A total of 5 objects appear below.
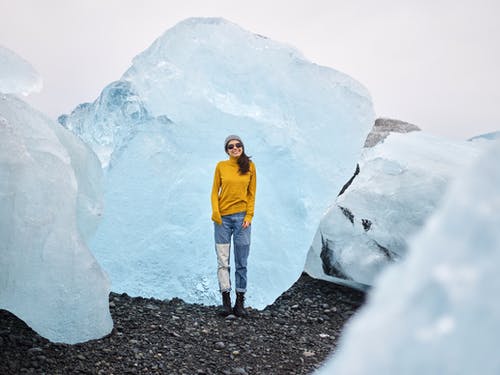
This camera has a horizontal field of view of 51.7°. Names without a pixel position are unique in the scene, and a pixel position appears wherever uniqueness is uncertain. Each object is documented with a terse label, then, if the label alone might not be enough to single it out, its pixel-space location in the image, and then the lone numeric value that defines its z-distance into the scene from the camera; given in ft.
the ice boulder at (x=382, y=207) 17.06
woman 16.14
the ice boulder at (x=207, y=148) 18.22
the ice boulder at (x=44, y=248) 12.64
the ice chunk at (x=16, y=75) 15.43
